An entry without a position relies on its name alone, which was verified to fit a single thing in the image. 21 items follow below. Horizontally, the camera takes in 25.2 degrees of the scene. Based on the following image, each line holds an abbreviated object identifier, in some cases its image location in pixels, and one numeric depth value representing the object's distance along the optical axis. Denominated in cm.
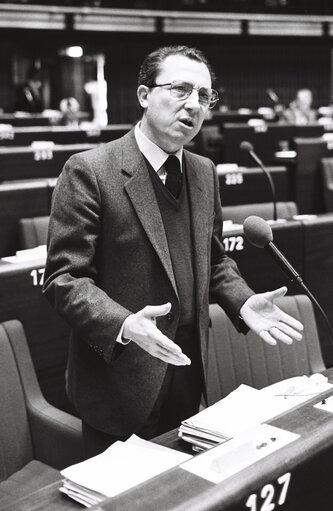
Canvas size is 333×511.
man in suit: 153
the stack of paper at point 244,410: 146
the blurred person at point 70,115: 1036
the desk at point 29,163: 527
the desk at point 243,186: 492
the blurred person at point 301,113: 1001
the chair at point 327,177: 593
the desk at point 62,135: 725
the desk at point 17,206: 360
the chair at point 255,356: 235
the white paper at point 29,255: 277
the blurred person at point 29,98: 1177
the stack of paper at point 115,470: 121
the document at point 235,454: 110
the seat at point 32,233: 339
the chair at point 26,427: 205
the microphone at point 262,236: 153
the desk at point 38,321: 247
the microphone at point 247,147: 397
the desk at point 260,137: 731
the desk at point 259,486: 100
